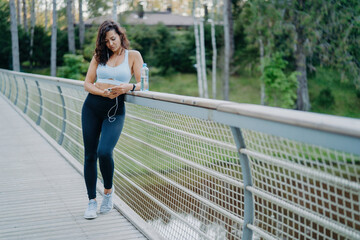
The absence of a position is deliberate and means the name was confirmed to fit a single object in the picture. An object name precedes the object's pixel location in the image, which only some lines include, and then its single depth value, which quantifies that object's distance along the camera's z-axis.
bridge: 1.62
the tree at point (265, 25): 24.12
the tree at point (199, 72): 31.10
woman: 3.54
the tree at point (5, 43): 37.94
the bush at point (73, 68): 27.08
